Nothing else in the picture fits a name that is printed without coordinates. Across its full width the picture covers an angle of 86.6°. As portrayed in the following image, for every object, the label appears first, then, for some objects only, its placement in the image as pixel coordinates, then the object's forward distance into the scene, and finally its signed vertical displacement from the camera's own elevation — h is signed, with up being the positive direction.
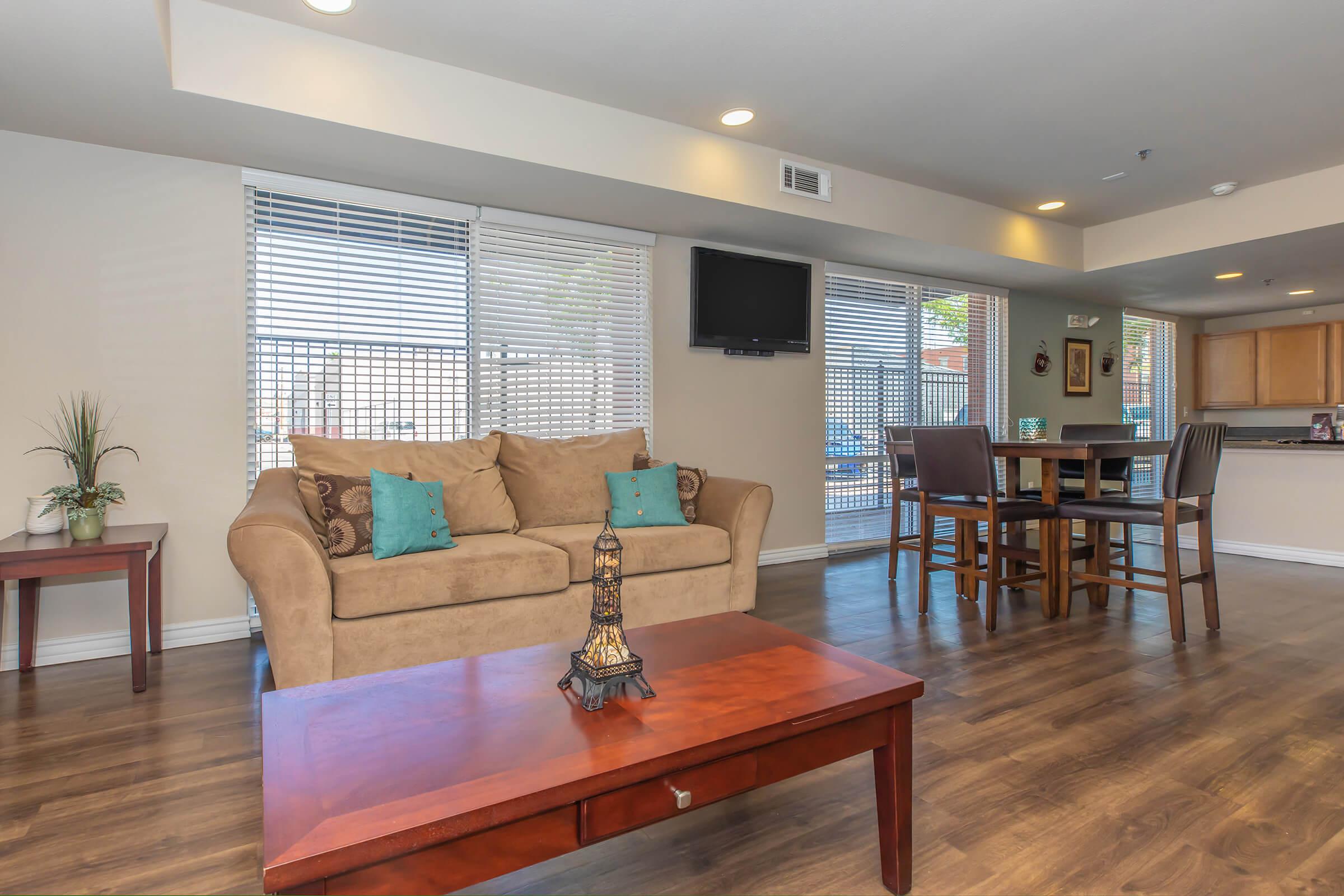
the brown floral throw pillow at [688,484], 3.84 -0.21
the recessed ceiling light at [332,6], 2.64 +1.64
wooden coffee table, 1.03 -0.54
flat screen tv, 4.70 +0.97
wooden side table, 2.61 -0.44
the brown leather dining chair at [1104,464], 4.48 -0.14
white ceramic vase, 2.89 -0.30
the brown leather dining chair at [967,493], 3.59 -0.26
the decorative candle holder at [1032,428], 4.27 +0.09
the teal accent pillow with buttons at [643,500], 3.67 -0.29
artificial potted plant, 2.83 -0.05
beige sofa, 2.49 -0.48
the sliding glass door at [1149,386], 7.68 +0.64
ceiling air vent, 4.12 +1.55
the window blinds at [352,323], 3.52 +0.64
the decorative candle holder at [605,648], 1.49 -0.44
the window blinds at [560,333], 4.09 +0.68
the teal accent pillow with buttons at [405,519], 2.90 -0.31
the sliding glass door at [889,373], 5.57 +0.60
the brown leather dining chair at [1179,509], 3.28 -0.32
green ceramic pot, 2.81 -0.33
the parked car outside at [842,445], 5.54 +0.00
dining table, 3.65 -0.28
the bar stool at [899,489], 4.46 -0.29
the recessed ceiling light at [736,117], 3.61 +1.68
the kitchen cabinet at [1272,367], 7.30 +0.82
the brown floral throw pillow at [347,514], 2.92 -0.28
